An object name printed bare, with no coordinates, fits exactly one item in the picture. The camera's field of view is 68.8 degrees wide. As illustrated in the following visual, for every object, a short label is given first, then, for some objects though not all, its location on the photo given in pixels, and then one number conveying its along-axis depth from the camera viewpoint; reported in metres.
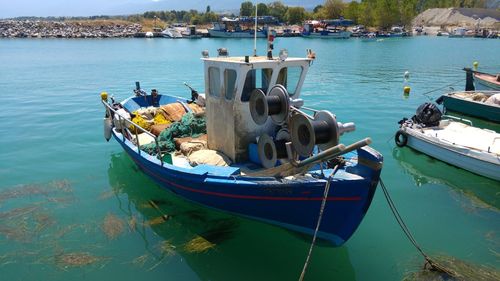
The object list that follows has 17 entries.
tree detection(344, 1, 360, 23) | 130.50
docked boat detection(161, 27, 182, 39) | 104.14
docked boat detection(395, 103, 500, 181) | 11.17
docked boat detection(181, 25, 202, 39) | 102.38
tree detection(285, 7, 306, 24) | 143.38
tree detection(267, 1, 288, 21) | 150.12
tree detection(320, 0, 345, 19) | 138.25
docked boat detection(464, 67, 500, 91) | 19.72
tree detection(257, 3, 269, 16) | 146.00
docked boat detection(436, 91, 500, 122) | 16.59
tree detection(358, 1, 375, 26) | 122.81
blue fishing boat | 6.38
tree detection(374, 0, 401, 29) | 117.50
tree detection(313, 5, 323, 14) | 156.88
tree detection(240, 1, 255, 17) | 150.50
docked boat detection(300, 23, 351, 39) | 96.69
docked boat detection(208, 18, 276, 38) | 100.00
